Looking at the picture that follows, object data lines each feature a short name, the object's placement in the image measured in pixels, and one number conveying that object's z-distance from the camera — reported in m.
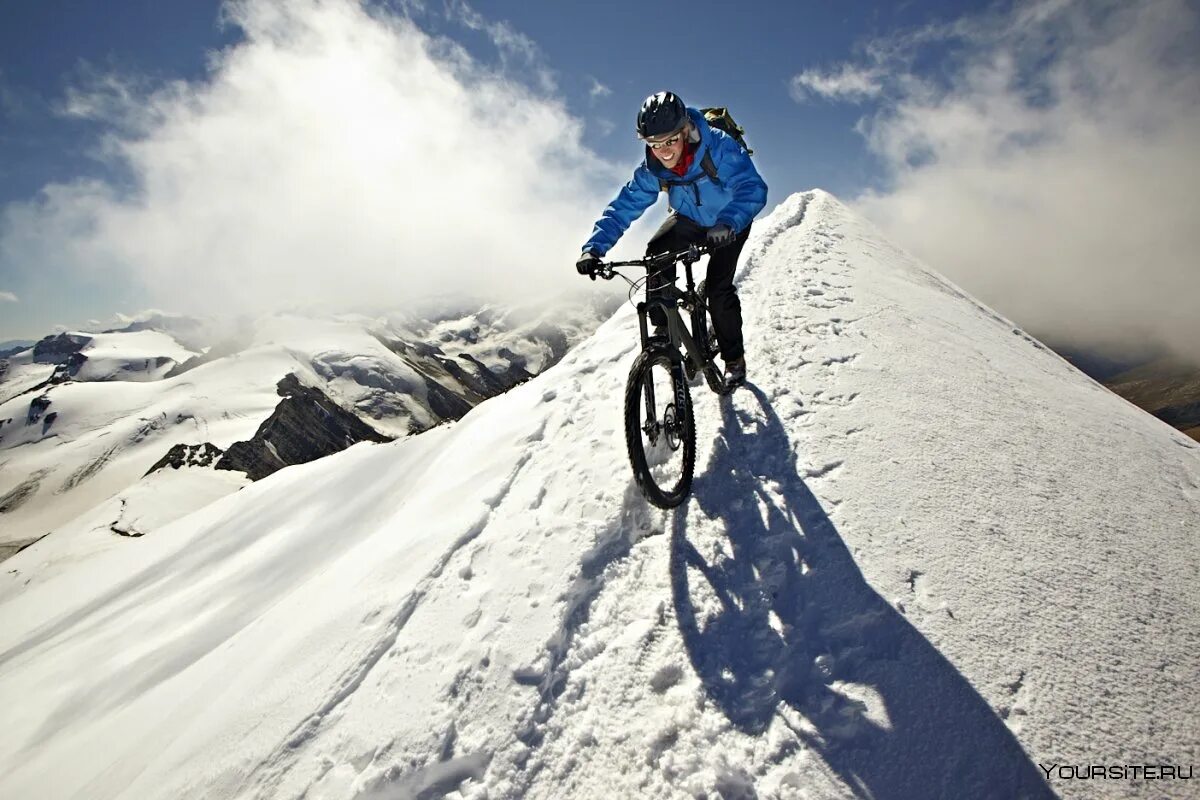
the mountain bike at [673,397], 4.45
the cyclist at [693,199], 4.79
